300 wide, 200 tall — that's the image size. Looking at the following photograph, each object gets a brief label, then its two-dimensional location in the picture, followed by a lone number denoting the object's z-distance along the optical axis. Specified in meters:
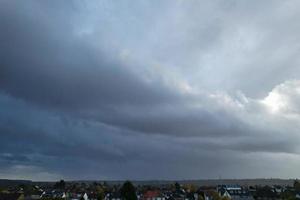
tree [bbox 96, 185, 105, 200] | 158.31
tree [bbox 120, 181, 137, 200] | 111.78
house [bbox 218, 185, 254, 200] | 168.88
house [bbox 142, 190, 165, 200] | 156.25
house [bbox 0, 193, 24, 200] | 108.40
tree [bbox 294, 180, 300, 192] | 172.95
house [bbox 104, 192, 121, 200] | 150.32
